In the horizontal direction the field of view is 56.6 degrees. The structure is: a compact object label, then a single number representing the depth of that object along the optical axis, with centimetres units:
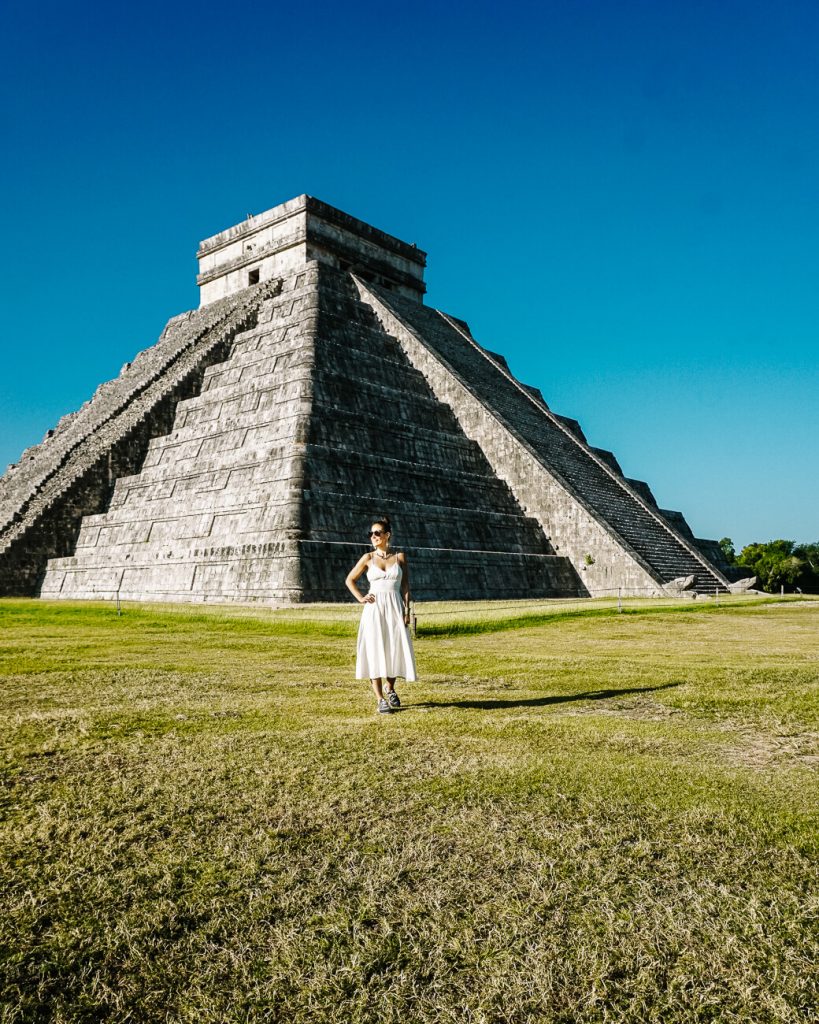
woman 630
